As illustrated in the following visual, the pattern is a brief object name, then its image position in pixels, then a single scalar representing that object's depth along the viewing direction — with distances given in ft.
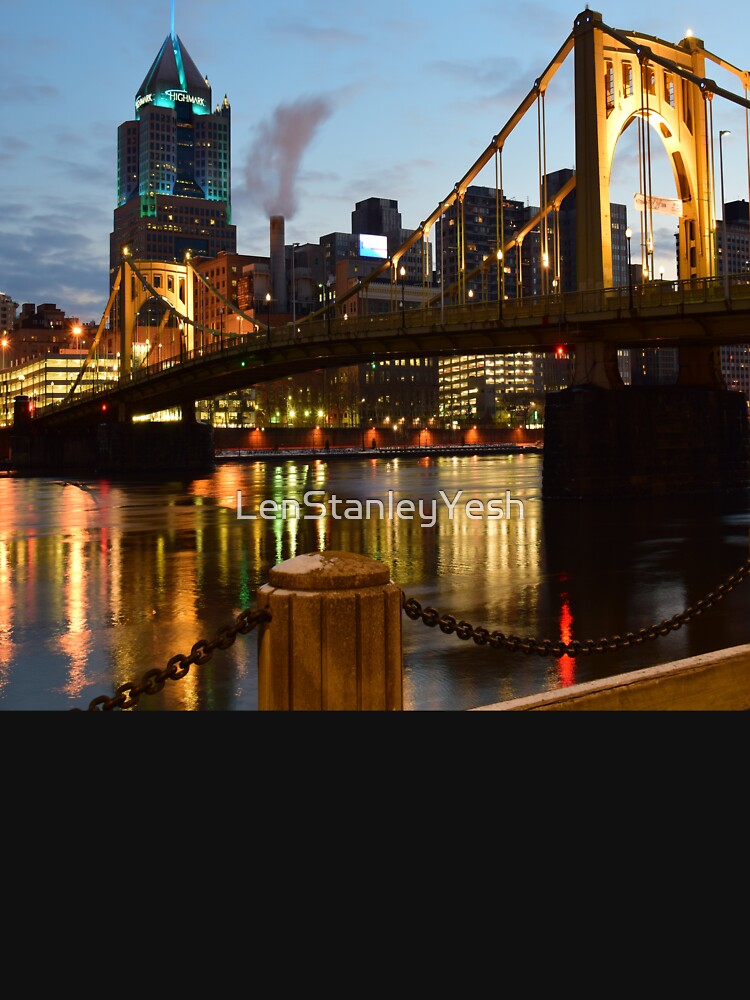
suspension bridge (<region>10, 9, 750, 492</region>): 115.55
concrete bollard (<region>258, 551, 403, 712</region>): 17.44
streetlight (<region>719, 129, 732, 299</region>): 105.91
